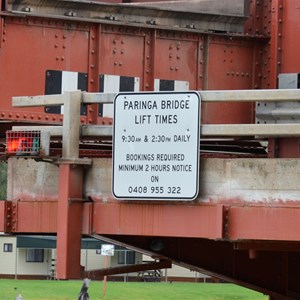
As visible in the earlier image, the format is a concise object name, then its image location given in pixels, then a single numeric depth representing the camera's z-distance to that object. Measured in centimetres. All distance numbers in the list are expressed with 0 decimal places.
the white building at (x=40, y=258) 6750
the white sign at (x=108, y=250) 5459
